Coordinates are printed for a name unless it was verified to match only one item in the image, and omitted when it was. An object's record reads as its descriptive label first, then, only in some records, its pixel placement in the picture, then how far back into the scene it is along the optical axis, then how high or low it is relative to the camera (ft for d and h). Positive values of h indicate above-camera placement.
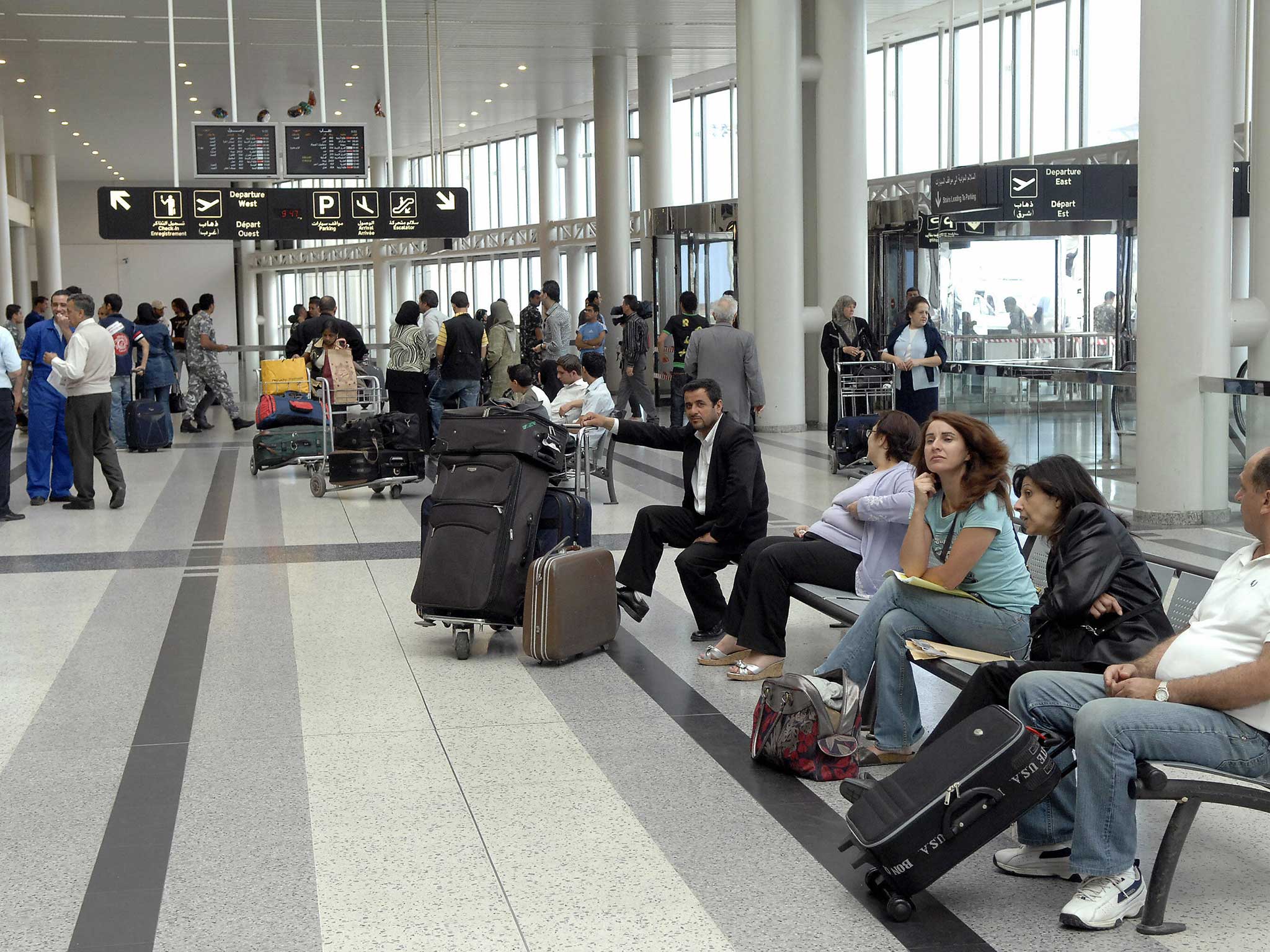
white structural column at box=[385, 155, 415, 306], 132.87 +7.13
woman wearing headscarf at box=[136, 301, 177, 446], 57.16 -0.28
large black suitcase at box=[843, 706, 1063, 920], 10.77 -3.71
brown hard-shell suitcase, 19.17 -3.69
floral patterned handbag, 14.40 -4.17
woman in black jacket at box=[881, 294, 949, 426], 41.24 -0.63
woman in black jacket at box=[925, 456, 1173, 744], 12.26 -2.32
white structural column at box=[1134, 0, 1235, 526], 29.12 +1.77
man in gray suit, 40.68 -0.66
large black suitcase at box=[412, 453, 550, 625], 19.62 -2.80
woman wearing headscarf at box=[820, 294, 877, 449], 45.11 +0.02
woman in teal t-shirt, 14.66 -2.62
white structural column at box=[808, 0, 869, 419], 55.11 +7.08
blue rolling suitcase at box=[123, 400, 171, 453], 52.31 -2.78
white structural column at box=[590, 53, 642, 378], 81.10 +7.86
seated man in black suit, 20.13 -2.61
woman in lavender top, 17.74 -2.84
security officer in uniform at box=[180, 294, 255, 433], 60.30 -0.82
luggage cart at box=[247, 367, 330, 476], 41.81 -1.60
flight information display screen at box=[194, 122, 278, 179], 53.21 +7.83
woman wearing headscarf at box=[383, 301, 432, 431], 45.06 -0.57
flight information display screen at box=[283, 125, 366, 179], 54.44 +7.94
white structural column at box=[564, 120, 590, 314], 104.32 +10.39
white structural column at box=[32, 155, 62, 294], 111.75 +11.33
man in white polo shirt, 10.67 -3.10
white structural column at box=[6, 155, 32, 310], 108.17 +9.15
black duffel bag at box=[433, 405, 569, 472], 20.08 -1.31
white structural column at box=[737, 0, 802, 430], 51.83 +5.66
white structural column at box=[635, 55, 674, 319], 78.95 +12.57
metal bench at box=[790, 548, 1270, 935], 10.47 -3.59
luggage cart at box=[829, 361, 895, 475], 45.01 -1.51
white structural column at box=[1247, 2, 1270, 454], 33.83 +3.92
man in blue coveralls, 36.22 -1.72
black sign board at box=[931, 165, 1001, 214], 51.08 +5.57
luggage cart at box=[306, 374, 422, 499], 38.42 -2.80
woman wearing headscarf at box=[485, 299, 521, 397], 51.98 -0.35
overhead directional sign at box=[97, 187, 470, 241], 56.24 +5.69
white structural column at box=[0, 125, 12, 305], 85.40 +6.34
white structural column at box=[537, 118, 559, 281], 102.68 +11.14
